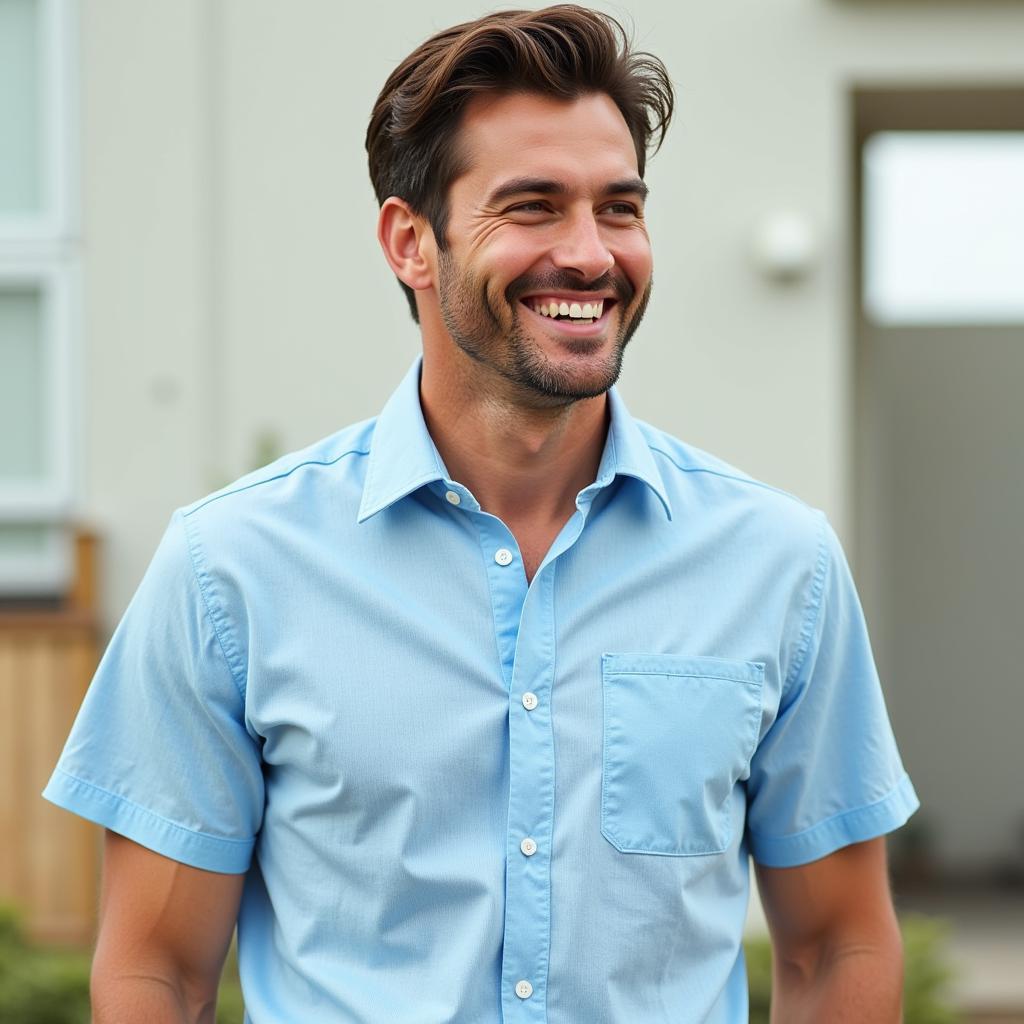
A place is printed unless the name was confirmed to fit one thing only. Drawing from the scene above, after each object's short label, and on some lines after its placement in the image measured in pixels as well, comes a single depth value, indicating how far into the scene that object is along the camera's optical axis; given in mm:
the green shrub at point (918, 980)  4750
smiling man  2057
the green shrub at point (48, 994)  4734
